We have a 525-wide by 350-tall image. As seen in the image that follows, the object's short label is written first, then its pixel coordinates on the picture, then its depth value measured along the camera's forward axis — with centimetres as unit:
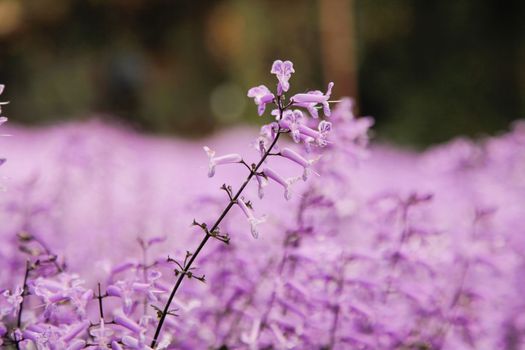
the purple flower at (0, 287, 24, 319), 204
